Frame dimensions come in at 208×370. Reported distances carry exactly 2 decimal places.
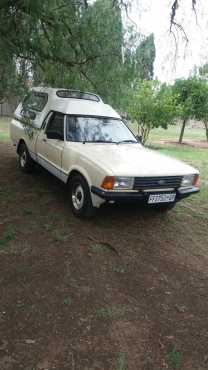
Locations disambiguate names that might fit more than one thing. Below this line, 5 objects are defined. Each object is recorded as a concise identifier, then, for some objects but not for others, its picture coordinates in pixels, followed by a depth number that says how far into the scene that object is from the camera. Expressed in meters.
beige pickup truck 4.48
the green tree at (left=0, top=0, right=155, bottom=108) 4.79
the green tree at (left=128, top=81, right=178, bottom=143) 13.71
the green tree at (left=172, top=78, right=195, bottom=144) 16.78
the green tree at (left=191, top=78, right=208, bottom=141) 16.70
